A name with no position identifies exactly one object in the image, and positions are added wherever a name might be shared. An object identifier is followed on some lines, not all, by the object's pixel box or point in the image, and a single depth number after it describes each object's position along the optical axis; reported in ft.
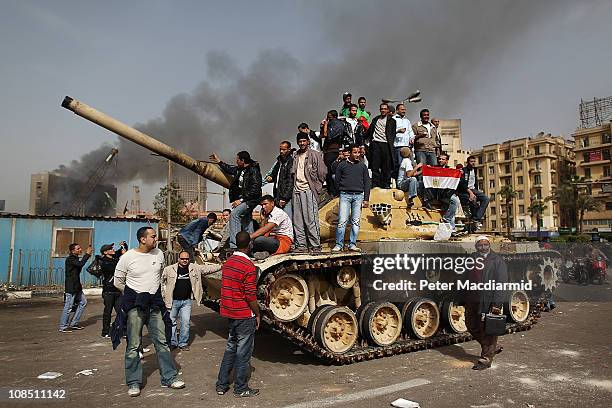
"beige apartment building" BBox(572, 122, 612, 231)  211.61
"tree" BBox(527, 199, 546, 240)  219.12
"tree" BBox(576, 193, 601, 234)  197.57
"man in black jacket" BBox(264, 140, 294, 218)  27.61
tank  22.99
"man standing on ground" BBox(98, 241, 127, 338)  30.91
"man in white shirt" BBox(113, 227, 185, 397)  18.78
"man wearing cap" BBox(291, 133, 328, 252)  26.78
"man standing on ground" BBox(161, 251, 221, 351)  26.45
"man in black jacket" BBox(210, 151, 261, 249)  27.17
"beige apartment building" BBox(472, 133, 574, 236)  232.53
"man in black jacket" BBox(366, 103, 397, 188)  36.52
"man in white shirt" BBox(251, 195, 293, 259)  24.61
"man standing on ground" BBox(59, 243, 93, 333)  32.17
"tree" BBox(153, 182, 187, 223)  115.56
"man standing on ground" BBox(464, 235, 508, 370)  22.58
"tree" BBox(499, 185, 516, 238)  226.17
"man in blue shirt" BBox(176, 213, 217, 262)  29.76
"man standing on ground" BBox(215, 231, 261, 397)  18.33
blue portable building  56.85
